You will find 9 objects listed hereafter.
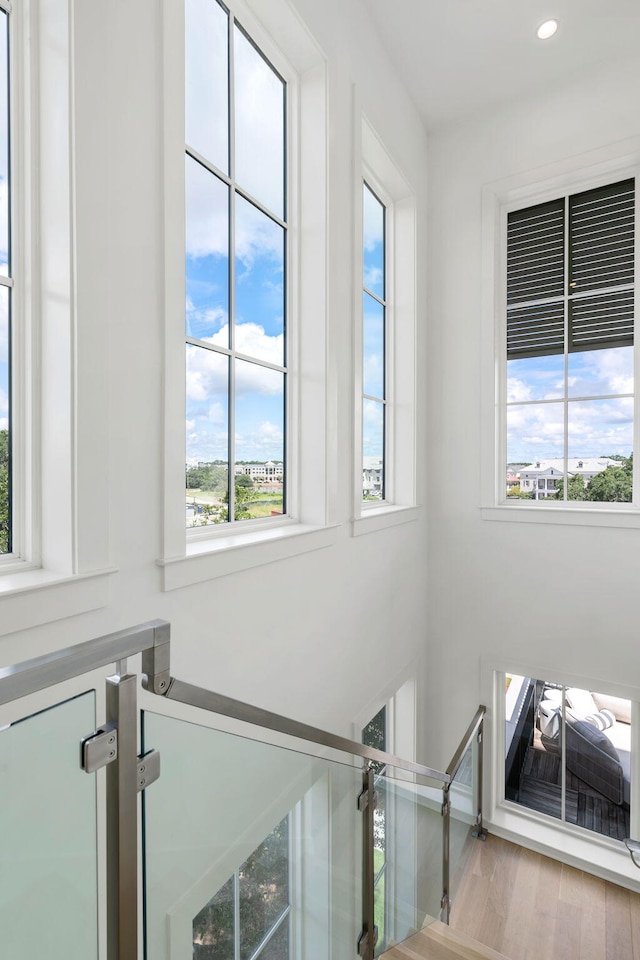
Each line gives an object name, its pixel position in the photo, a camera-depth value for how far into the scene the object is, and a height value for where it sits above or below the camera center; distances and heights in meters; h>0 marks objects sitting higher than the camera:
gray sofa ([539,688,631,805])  3.04 -1.72
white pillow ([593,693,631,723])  3.02 -1.48
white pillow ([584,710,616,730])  3.08 -1.59
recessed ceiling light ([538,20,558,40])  2.54 +2.37
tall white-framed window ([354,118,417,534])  2.88 +0.85
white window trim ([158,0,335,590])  1.80 +0.74
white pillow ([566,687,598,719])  3.16 -1.50
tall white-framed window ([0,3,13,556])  1.06 +0.39
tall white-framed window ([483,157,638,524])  2.96 +0.83
